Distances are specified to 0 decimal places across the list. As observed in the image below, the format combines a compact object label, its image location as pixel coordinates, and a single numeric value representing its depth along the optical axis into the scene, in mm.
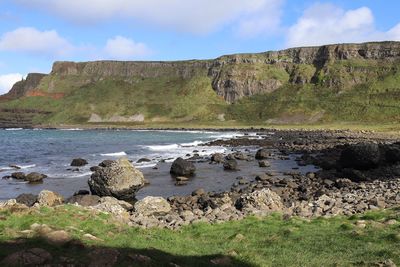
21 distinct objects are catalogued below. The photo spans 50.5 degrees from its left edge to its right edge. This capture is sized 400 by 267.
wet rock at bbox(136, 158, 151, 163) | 61781
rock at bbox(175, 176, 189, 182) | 45266
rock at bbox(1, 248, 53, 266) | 11430
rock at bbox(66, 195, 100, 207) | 30730
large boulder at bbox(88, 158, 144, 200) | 35625
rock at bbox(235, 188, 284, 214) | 26016
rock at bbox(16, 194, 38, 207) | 32181
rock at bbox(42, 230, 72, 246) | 13828
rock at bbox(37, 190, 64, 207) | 31125
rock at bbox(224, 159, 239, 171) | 53444
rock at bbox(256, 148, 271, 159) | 64812
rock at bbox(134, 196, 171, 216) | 27422
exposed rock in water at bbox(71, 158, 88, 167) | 57759
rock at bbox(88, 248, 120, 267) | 11570
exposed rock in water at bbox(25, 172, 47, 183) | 44969
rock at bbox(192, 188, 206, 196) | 35941
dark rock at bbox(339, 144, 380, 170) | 43656
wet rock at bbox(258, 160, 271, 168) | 55112
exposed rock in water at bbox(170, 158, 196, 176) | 48625
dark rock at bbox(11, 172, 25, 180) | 47128
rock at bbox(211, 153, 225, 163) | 60344
